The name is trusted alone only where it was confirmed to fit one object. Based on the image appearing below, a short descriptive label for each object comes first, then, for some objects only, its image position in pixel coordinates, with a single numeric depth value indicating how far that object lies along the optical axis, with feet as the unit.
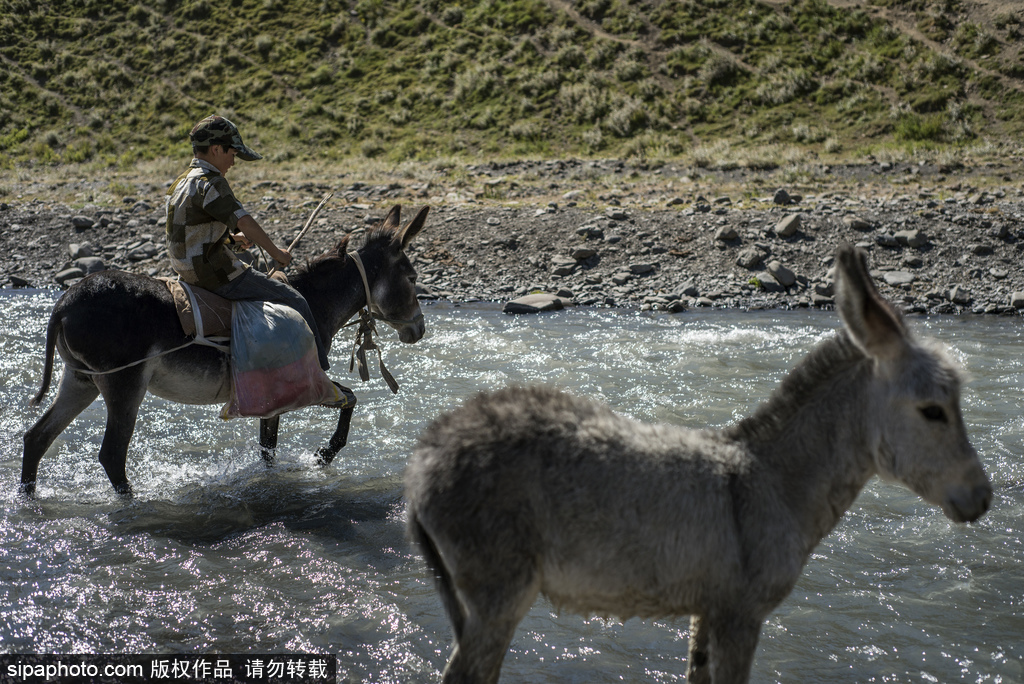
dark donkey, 22.89
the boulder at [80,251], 69.85
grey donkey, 11.28
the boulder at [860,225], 60.64
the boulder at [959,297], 51.13
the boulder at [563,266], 61.31
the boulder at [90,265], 65.00
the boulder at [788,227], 60.75
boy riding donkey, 22.52
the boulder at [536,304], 54.60
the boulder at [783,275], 56.03
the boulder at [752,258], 59.00
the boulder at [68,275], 63.00
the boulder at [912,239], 57.93
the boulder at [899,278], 54.10
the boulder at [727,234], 61.82
